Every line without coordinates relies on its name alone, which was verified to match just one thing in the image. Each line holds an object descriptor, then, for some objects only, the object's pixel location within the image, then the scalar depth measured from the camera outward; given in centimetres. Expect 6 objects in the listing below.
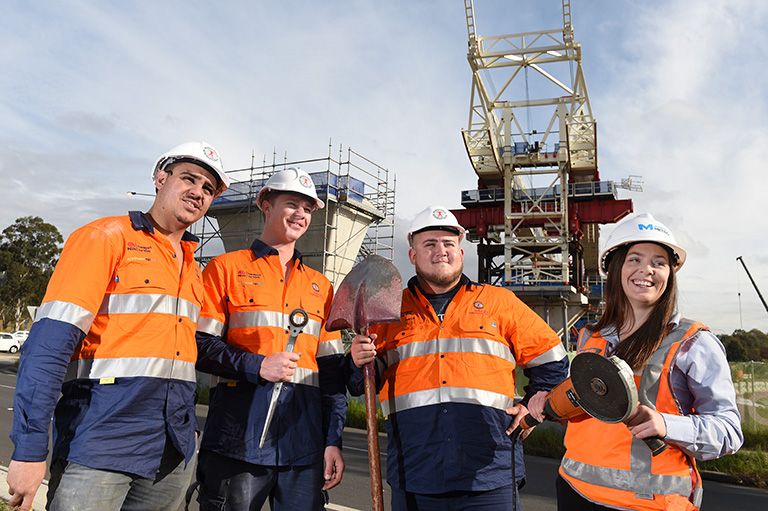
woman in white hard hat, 192
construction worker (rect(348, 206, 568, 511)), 256
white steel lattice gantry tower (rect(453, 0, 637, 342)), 3189
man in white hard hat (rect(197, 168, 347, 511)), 259
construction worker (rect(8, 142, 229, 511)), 205
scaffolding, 2634
